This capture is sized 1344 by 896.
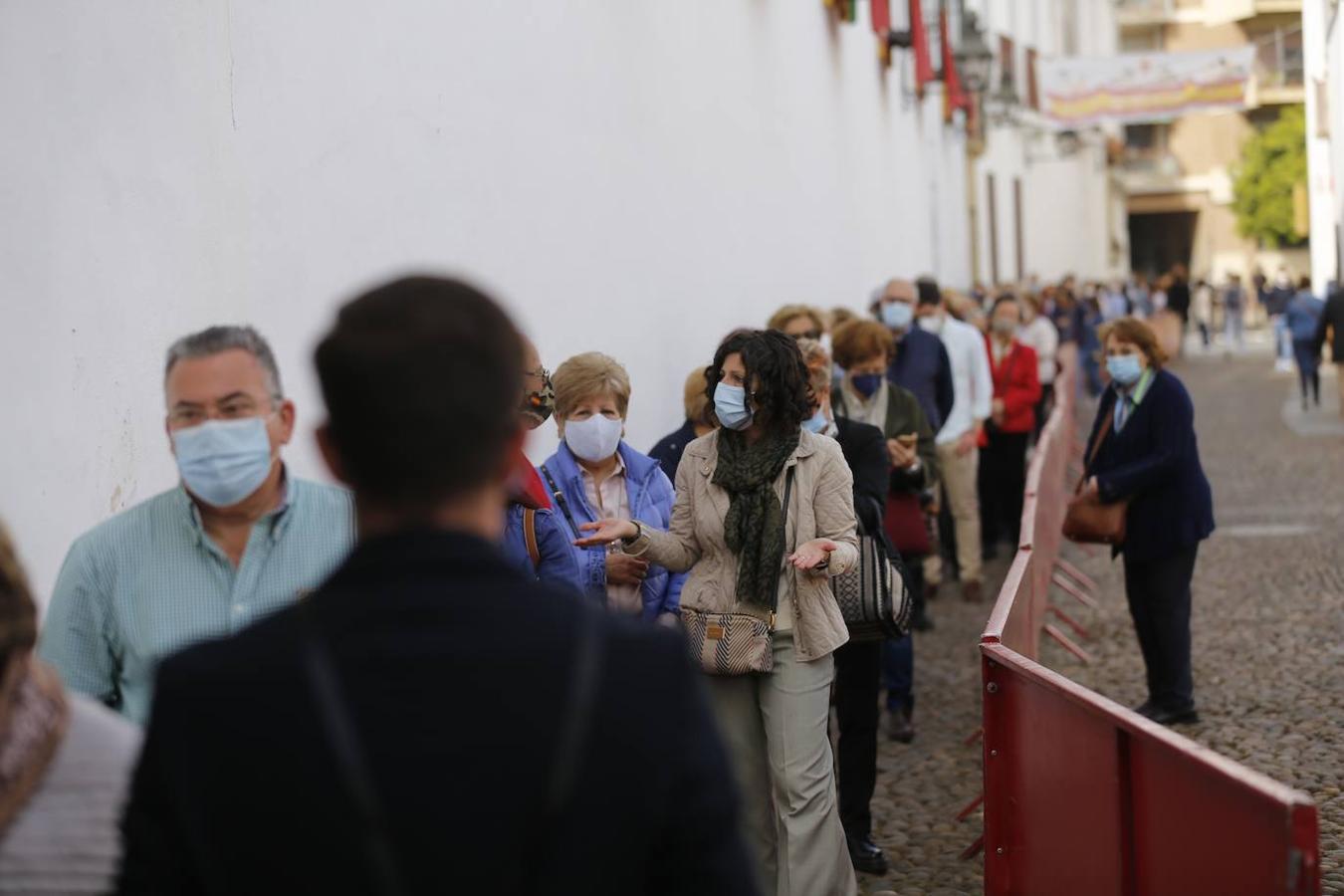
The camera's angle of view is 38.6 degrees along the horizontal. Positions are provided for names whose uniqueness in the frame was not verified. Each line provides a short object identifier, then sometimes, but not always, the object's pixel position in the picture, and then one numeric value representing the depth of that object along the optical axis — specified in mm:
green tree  56844
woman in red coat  13109
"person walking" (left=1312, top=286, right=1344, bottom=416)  22203
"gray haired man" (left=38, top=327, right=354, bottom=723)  3389
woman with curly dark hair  5594
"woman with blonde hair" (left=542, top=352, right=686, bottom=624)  5879
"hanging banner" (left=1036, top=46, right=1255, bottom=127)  32594
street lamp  23047
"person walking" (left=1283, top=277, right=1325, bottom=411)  25016
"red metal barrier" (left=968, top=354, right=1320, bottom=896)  3504
